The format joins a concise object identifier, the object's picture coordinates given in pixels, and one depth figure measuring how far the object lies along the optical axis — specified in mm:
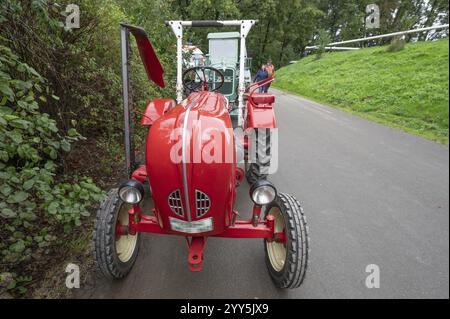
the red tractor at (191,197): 1568
